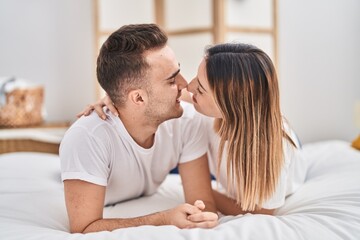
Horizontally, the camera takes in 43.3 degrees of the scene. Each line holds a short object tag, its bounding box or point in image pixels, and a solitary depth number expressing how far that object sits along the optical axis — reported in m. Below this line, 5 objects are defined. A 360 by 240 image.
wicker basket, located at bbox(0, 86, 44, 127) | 2.80
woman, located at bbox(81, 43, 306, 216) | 1.32
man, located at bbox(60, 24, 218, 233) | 1.31
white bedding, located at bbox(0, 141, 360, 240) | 1.12
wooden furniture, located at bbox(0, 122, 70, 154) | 2.59
